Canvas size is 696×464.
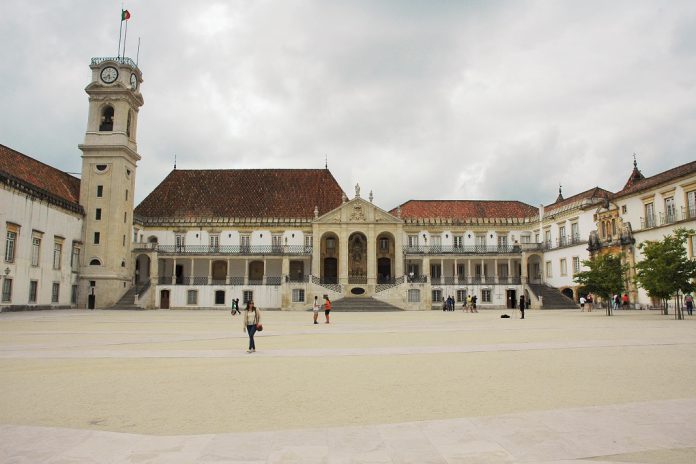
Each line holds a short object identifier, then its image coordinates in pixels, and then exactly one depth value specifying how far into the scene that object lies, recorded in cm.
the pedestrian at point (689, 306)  2922
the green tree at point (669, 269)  2675
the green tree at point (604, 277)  3219
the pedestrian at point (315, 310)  2379
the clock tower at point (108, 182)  4403
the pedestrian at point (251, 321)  1255
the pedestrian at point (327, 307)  2418
